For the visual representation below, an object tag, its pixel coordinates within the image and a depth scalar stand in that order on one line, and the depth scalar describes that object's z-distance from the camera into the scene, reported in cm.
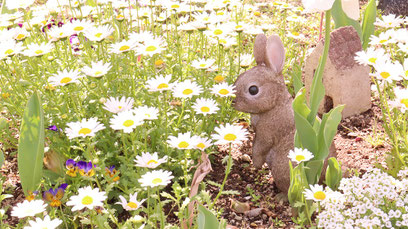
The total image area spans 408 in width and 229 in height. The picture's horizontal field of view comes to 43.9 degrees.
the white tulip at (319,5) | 194
